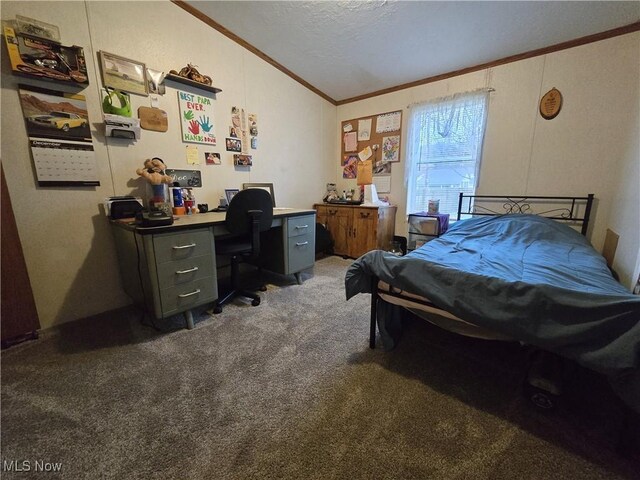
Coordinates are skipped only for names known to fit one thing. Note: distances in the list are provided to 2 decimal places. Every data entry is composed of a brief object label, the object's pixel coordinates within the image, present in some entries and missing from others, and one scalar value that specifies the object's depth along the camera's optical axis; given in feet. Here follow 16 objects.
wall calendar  5.35
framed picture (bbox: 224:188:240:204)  8.83
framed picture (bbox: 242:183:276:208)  9.49
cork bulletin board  11.34
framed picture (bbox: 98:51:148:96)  6.15
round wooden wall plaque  7.85
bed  2.82
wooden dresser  10.73
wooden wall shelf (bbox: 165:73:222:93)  7.17
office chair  6.40
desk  5.31
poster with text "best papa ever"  7.59
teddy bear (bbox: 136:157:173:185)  6.52
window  9.44
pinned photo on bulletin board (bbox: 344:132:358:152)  12.59
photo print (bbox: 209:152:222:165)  8.29
